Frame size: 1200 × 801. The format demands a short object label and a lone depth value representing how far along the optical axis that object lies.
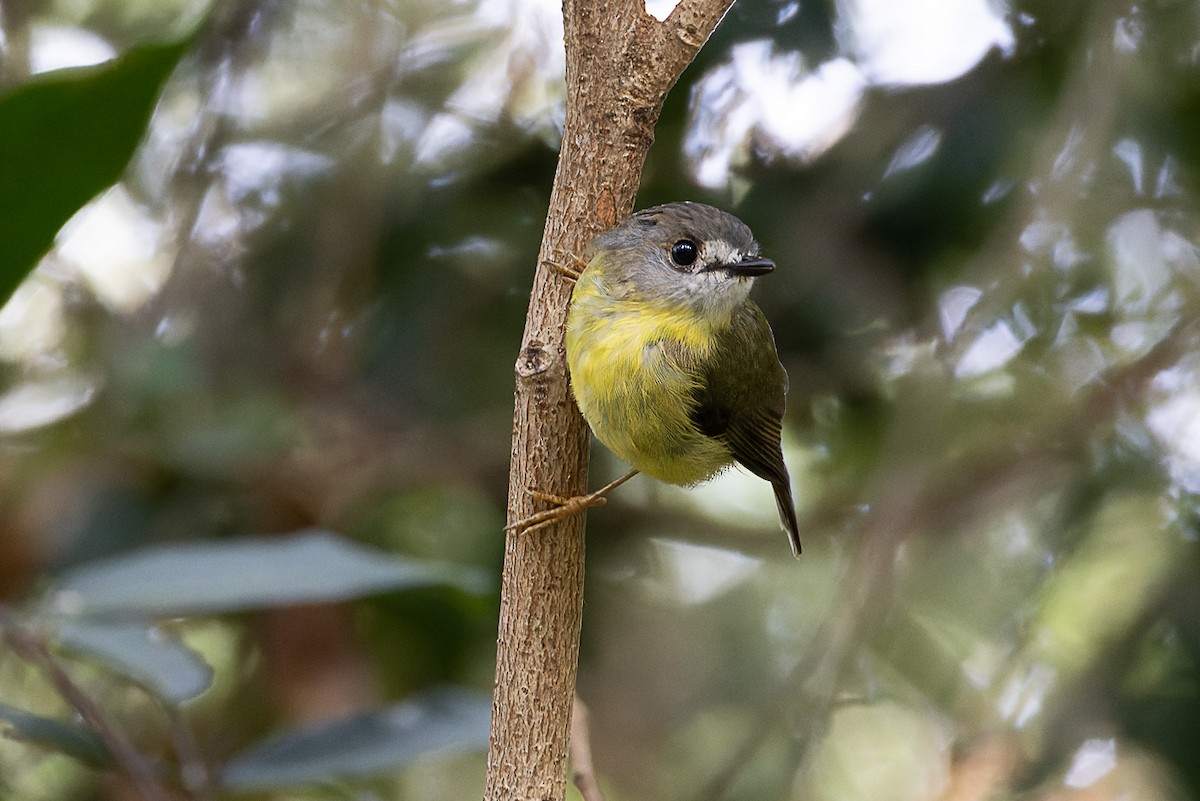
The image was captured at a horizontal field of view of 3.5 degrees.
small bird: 3.88
